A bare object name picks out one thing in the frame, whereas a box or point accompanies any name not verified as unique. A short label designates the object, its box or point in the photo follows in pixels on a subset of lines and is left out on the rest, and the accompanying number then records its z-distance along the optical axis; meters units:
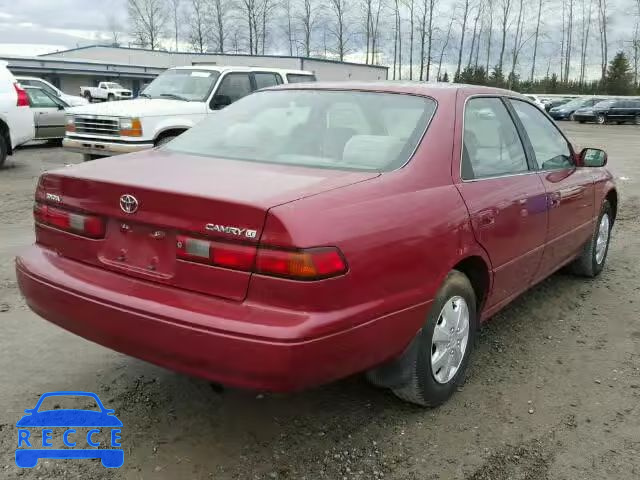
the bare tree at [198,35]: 80.25
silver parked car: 14.35
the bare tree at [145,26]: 81.88
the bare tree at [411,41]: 75.40
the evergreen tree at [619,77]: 62.34
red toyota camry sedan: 2.38
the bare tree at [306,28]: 77.19
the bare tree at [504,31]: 73.70
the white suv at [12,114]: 10.88
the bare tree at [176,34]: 83.12
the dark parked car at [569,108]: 41.43
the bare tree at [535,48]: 75.44
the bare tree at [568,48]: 74.25
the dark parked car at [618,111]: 37.59
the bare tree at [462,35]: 73.42
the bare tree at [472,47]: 75.12
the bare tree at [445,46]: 74.56
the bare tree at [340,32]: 75.12
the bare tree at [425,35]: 74.25
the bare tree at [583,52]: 74.25
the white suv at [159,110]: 9.16
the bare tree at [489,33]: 73.44
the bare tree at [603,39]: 71.44
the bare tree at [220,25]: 79.58
